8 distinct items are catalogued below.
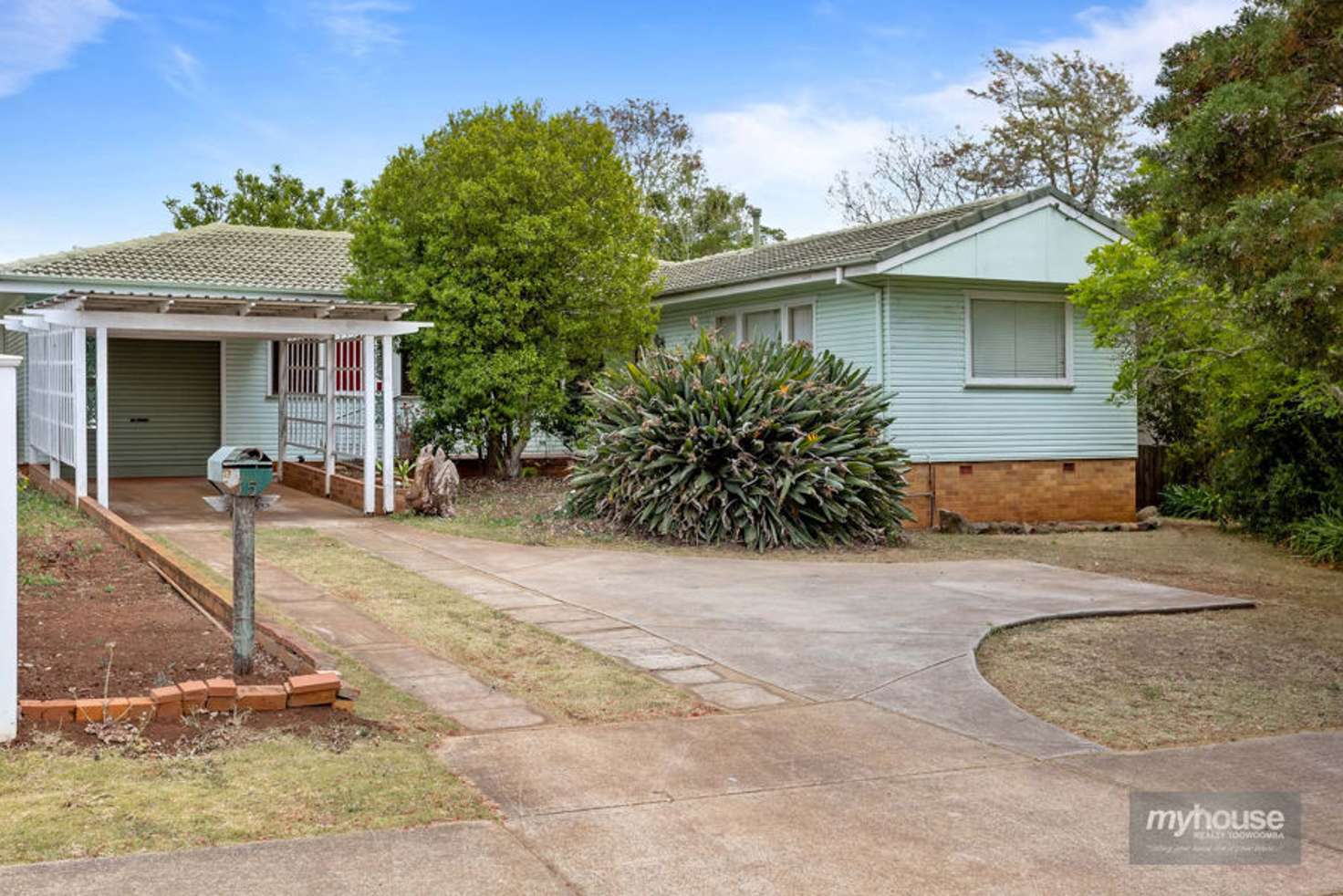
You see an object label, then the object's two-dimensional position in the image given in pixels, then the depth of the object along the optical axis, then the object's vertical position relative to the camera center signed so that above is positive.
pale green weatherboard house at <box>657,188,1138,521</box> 16.95 +1.42
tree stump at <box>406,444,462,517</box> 15.36 -0.58
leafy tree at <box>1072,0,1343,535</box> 7.56 +1.79
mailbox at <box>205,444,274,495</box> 6.38 -0.16
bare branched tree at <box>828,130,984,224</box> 40.59 +8.65
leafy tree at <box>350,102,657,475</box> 17.59 +2.60
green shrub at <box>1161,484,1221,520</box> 19.92 -1.03
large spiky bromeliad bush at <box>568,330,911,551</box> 13.54 -0.17
